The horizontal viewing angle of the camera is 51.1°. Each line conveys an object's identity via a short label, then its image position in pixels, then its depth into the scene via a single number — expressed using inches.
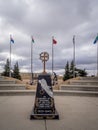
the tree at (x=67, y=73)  650.0
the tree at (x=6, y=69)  767.0
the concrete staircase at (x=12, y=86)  294.8
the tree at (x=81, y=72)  675.0
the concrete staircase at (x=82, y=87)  281.0
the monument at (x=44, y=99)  121.2
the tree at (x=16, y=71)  683.9
